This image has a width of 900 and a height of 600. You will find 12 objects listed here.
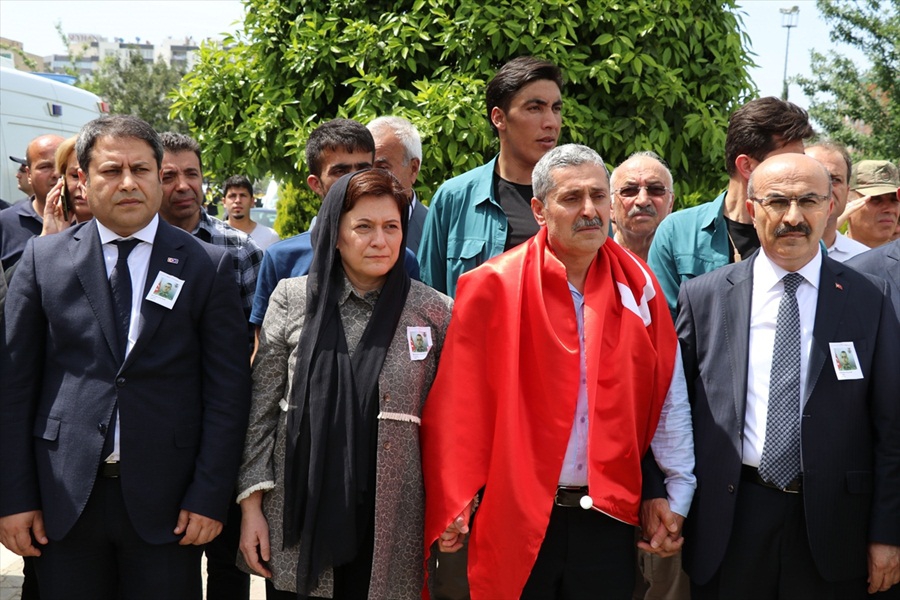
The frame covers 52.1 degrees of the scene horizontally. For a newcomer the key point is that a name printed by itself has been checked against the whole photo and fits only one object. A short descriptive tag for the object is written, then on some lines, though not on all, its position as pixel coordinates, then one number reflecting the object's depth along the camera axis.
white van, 7.68
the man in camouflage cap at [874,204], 5.68
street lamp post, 31.52
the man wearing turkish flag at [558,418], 3.28
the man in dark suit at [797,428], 3.22
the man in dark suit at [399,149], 5.23
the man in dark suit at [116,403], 3.31
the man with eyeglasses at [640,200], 4.86
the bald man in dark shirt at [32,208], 5.00
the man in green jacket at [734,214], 4.14
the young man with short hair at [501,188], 4.31
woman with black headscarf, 3.29
